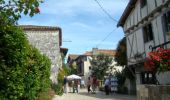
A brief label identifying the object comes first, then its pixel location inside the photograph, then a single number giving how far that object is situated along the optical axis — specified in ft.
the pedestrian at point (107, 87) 52.66
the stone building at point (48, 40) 65.11
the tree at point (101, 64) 104.45
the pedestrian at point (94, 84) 58.01
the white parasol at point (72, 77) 71.68
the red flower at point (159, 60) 19.03
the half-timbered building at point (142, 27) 37.09
